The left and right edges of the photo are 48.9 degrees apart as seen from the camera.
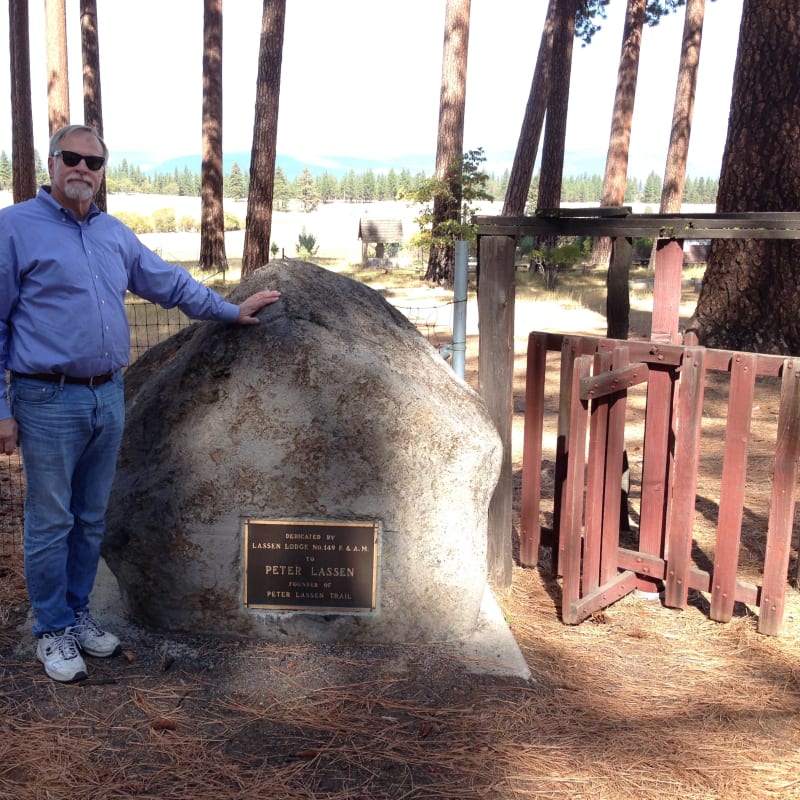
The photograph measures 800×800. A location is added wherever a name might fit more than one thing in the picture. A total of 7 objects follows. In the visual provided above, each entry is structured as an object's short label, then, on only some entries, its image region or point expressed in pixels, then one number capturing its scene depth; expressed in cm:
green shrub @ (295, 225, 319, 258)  2929
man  315
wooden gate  395
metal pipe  439
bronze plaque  368
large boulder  364
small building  2862
